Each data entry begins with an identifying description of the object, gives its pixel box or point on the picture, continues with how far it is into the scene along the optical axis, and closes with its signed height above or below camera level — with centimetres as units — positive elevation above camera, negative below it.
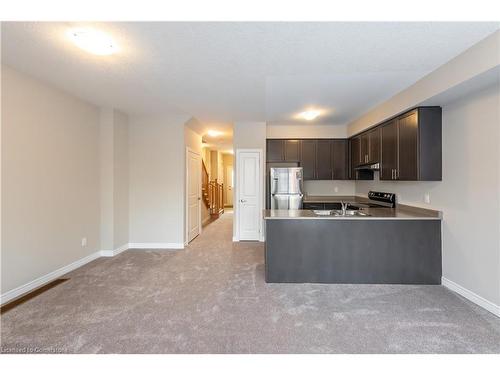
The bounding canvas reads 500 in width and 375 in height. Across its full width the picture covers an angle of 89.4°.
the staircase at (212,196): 859 -35
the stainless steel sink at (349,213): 360 -39
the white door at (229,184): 1316 +12
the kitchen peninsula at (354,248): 327 -81
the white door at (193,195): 544 -19
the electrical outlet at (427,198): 349 -16
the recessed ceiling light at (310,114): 473 +139
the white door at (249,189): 562 -6
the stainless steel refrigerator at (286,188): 535 -3
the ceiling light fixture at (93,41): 218 +132
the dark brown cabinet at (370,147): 445 +75
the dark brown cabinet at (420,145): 326 +55
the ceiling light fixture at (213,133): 648 +142
